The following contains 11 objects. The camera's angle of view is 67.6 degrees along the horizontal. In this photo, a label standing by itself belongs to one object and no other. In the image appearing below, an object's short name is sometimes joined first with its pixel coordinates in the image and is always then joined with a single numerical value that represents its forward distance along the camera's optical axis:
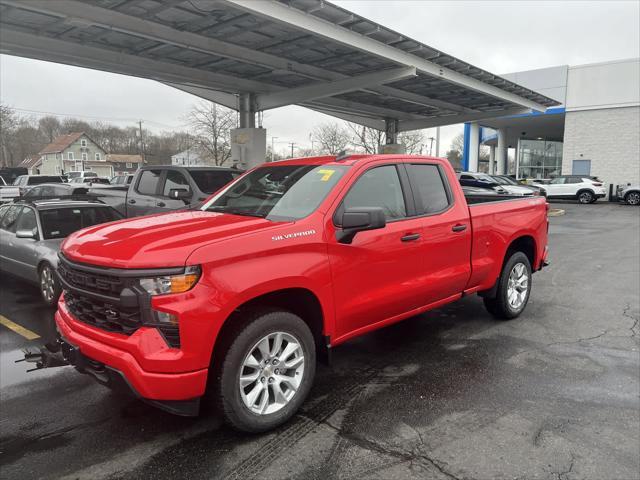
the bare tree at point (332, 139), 53.86
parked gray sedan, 6.41
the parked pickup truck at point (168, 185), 9.04
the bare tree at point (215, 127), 41.31
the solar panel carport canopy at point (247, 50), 11.63
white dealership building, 29.72
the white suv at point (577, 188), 27.72
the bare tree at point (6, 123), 39.41
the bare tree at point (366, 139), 48.53
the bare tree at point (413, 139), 54.62
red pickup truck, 2.84
